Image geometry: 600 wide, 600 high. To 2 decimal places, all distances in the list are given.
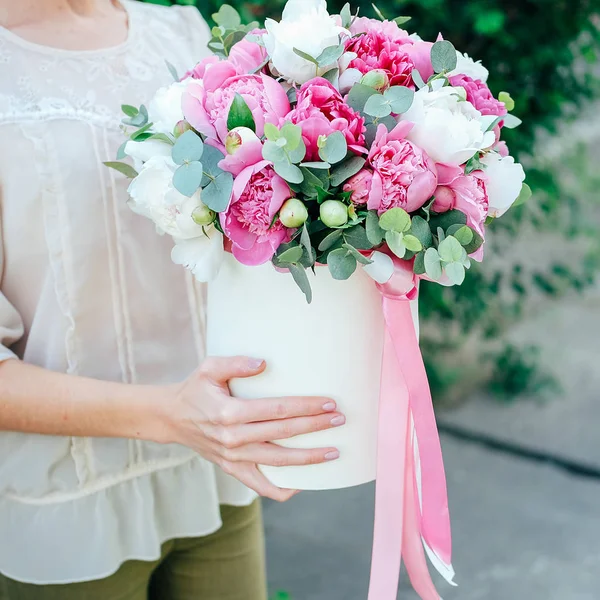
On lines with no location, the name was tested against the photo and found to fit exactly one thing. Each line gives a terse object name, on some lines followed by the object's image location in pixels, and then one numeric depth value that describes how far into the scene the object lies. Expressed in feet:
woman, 3.54
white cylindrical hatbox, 3.11
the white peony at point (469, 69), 3.24
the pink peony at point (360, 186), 2.82
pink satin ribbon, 3.13
